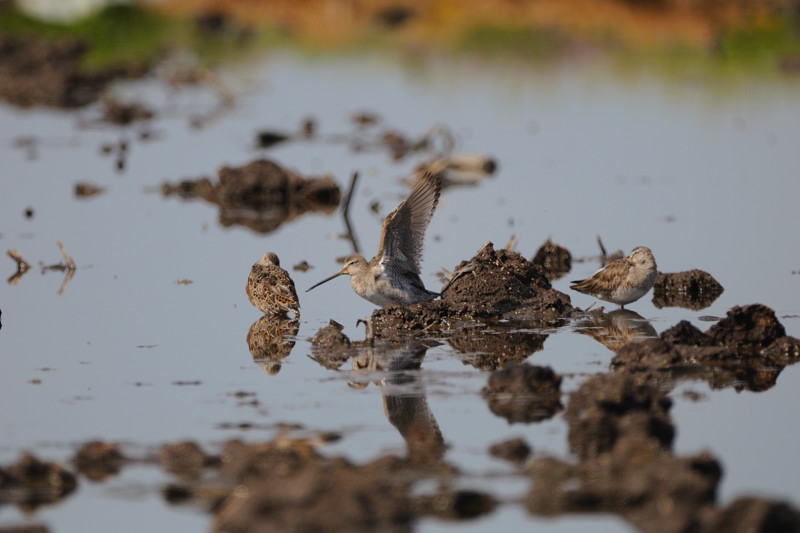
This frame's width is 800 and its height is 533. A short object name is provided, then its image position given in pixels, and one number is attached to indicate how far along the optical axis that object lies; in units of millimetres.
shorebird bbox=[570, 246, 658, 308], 21953
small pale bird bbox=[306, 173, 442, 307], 21906
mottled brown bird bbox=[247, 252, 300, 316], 22062
